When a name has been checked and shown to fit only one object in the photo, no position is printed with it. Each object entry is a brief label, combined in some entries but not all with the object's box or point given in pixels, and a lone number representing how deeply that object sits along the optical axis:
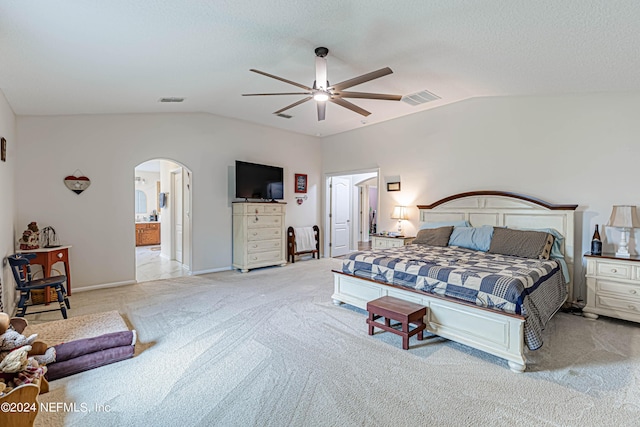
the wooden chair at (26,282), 3.23
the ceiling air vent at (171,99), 4.41
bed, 2.50
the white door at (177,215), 6.67
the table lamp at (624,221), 3.42
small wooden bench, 2.77
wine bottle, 3.62
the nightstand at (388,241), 5.50
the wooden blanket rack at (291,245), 6.84
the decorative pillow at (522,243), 3.72
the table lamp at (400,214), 5.73
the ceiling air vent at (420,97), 4.63
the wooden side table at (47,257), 3.87
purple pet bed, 2.36
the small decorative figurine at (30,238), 3.88
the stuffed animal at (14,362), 1.87
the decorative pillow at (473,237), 4.26
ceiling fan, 2.84
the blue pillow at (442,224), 4.84
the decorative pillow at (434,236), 4.61
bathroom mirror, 10.49
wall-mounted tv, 5.93
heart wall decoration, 4.45
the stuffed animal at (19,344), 2.05
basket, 4.00
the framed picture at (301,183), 7.19
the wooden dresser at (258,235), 5.84
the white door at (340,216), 7.80
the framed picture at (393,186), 6.07
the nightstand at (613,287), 3.29
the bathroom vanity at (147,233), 9.59
